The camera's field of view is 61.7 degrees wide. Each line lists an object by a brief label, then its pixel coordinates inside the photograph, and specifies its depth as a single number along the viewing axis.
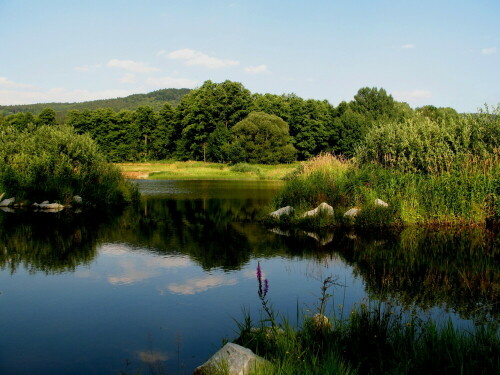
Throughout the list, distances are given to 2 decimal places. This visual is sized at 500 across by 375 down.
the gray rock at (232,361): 4.53
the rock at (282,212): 16.80
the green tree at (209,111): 75.56
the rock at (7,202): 21.40
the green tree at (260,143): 63.16
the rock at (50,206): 20.69
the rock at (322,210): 16.00
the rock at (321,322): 5.56
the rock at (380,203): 15.93
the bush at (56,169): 21.36
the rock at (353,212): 15.74
